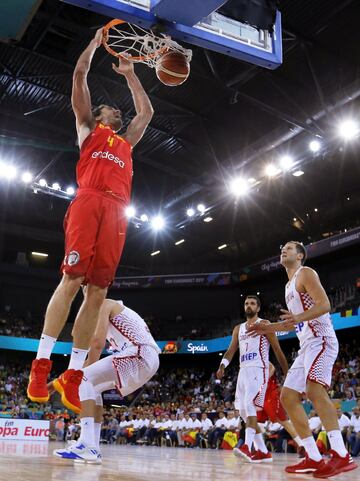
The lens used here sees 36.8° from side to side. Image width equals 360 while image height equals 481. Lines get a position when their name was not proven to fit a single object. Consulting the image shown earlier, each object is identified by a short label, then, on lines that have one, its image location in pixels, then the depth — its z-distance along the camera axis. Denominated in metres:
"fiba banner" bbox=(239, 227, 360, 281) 21.19
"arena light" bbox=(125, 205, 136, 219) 20.85
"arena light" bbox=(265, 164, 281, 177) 16.55
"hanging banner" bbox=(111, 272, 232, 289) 28.20
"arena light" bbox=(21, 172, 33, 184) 17.98
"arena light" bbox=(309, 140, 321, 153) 14.88
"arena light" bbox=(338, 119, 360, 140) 13.62
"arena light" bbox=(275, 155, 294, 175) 15.93
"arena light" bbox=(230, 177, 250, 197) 17.09
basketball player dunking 3.25
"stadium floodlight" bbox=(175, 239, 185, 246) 28.24
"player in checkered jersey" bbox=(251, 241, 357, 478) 4.08
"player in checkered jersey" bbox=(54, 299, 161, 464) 4.42
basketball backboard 4.36
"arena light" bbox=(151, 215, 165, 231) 21.42
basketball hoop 4.85
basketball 4.96
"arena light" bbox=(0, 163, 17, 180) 17.58
